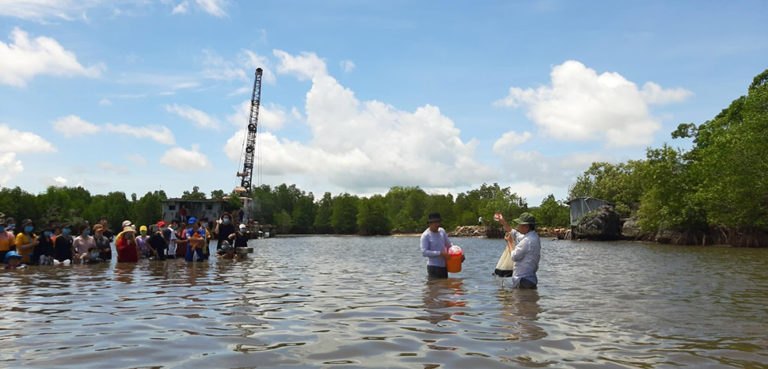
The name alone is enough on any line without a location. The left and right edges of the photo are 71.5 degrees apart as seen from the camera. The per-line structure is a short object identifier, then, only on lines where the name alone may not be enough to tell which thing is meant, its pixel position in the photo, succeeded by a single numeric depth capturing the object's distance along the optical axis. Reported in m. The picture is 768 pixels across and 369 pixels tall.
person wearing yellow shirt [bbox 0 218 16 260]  19.78
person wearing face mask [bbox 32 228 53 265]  20.61
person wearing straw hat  21.41
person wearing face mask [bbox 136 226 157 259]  23.35
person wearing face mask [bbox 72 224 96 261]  21.66
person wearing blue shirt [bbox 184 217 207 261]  22.52
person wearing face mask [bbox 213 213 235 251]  23.20
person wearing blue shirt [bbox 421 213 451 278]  13.52
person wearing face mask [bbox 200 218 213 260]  23.41
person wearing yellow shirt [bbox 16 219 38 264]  20.02
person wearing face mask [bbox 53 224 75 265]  20.75
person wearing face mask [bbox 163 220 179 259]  23.62
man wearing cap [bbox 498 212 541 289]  11.89
